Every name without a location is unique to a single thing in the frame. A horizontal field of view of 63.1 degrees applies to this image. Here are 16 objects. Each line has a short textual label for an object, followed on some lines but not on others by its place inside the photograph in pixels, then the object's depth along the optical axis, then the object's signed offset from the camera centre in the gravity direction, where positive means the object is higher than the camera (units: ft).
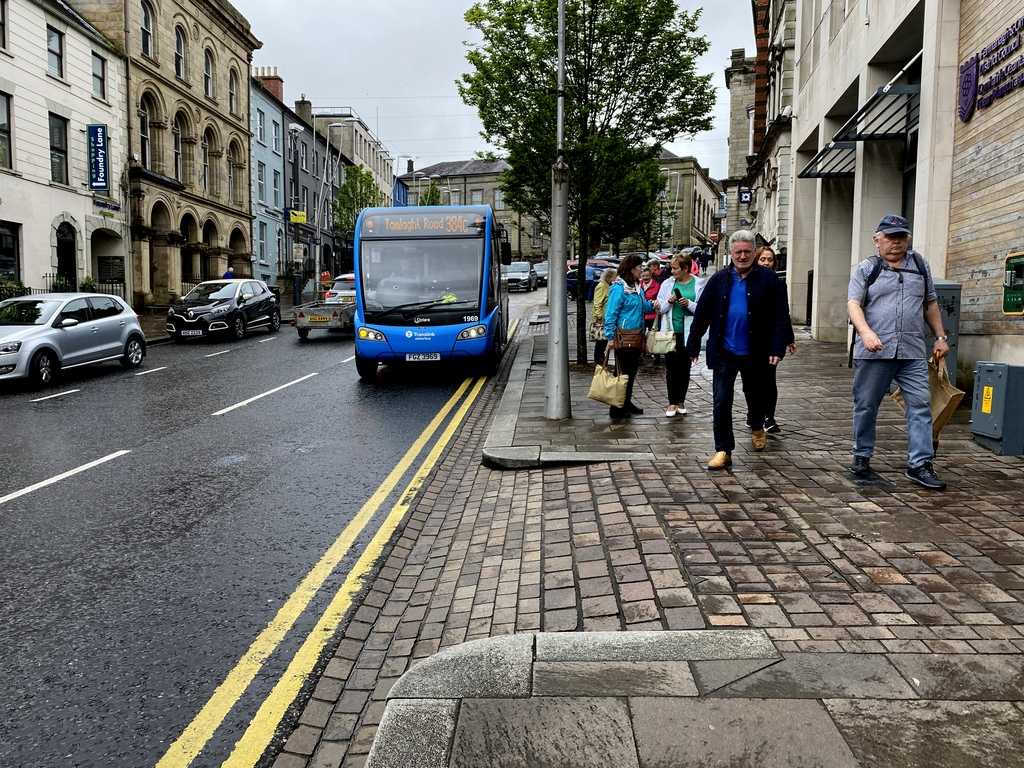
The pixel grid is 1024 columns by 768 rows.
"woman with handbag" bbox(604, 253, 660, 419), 29.55 -0.67
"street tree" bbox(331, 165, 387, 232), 171.63 +21.61
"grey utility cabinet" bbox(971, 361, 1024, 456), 22.54 -2.85
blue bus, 45.03 +0.85
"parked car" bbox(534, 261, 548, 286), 158.61 +5.98
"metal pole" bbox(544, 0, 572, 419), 29.84 +0.28
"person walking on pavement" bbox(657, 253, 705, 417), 29.60 -0.49
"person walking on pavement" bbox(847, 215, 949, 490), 19.56 -0.71
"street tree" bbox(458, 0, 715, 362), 44.80 +12.14
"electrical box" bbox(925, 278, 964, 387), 30.60 -0.07
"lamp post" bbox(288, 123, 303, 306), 164.41 +22.23
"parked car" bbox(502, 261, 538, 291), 140.46 +4.25
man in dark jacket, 22.16 -0.43
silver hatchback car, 43.75 -2.00
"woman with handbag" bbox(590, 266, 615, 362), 37.24 -0.01
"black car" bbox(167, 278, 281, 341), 71.77 -0.86
